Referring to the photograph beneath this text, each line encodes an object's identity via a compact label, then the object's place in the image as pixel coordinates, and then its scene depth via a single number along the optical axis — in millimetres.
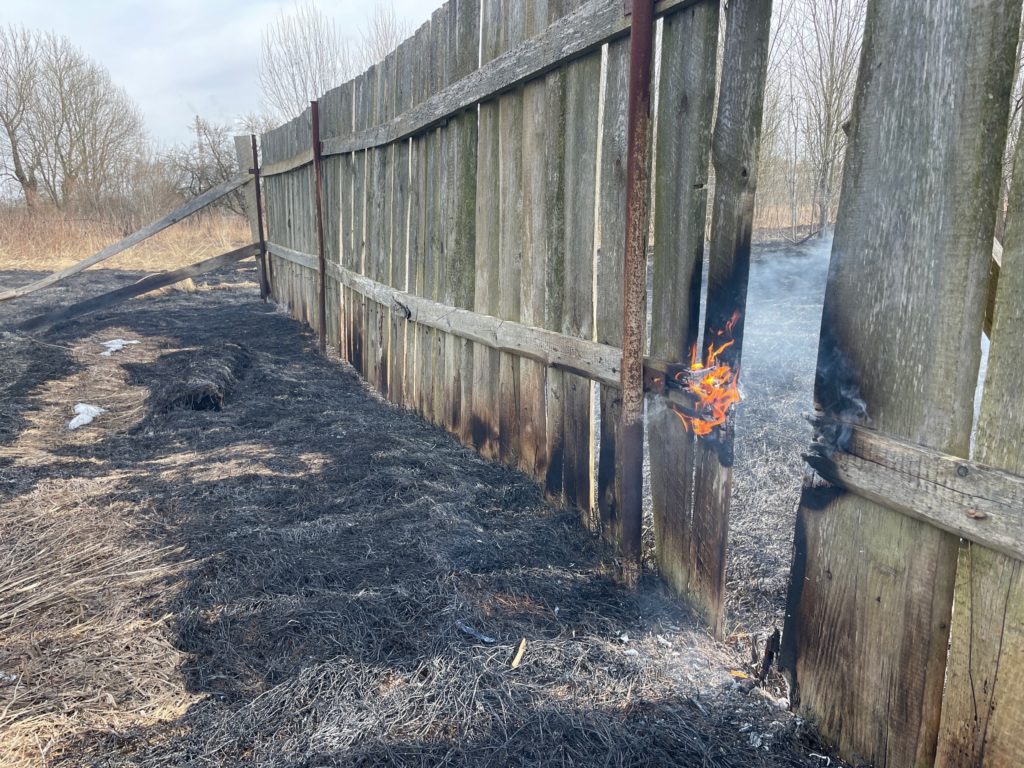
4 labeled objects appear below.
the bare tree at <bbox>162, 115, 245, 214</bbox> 28000
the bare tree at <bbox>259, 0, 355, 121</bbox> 24891
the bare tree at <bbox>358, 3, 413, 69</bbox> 22766
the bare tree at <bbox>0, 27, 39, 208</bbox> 27344
